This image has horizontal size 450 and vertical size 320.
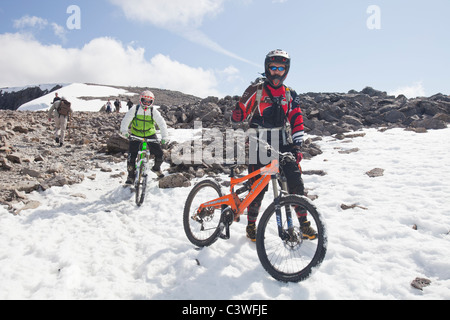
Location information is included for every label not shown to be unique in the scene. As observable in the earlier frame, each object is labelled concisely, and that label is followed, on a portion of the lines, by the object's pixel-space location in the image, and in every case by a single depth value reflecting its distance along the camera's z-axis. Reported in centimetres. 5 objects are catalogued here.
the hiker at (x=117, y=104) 3619
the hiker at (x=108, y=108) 3453
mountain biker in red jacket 429
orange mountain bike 346
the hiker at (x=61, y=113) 1364
